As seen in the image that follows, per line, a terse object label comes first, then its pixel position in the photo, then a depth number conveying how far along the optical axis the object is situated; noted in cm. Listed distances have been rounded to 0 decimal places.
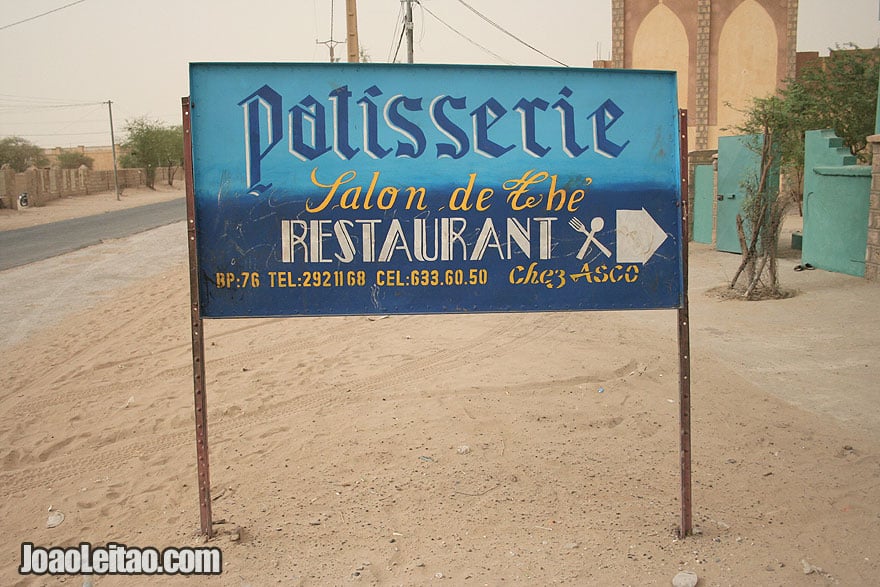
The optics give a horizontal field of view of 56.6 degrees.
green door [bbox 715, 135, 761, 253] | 1446
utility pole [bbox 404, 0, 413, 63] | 2578
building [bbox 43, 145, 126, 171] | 9250
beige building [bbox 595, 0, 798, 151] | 2761
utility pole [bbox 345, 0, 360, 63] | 1861
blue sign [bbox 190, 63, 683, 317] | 358
